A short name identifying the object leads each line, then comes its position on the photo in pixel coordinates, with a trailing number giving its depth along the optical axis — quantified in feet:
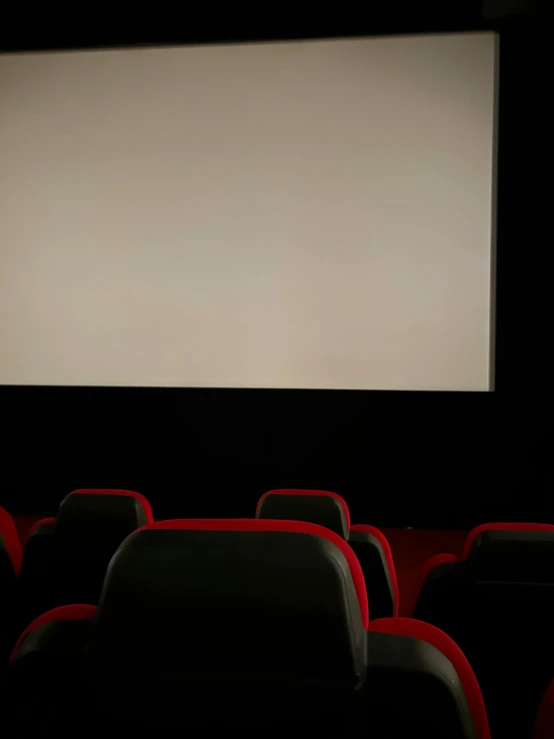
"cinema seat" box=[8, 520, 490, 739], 2.19
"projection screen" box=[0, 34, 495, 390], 12.38
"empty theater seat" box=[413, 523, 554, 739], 3.84
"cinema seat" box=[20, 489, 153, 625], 4.78
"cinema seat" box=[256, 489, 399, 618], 4.75
